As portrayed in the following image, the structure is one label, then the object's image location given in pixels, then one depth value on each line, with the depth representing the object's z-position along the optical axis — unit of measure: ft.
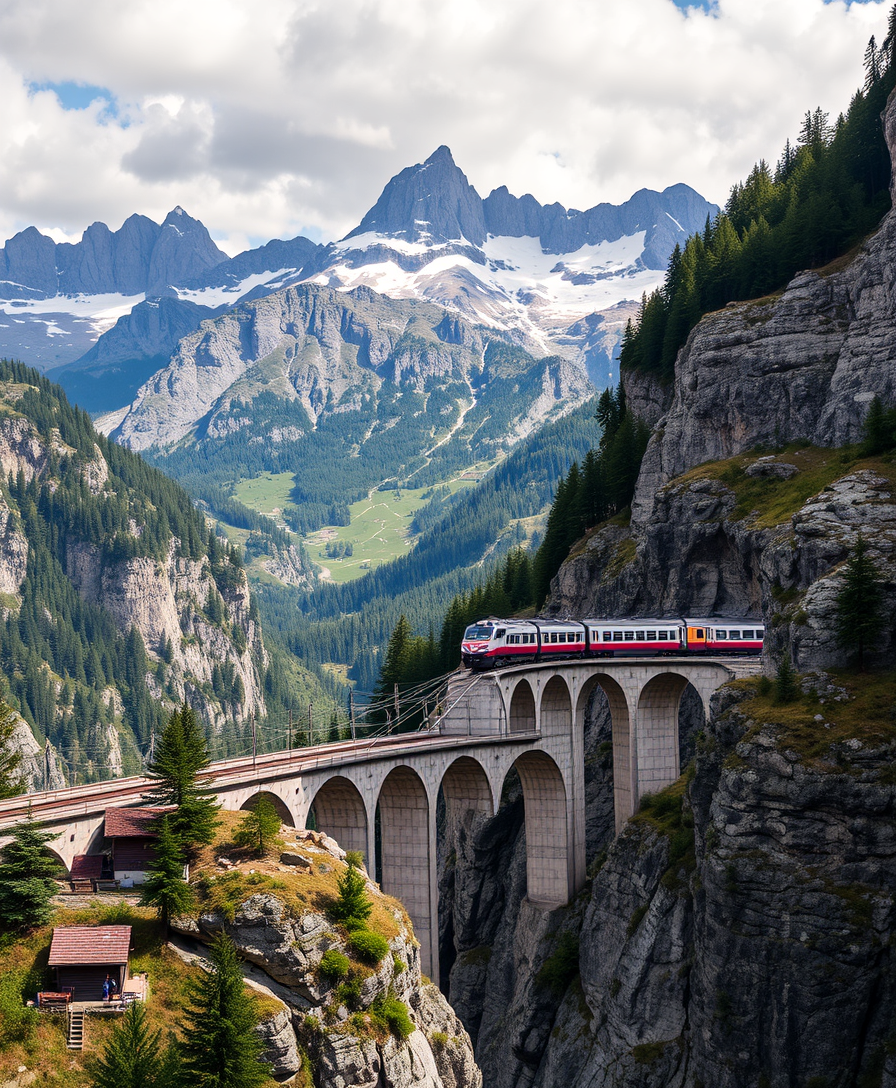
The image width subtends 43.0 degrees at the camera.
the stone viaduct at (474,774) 216.13
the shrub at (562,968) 305.53
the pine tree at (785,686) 248.93
